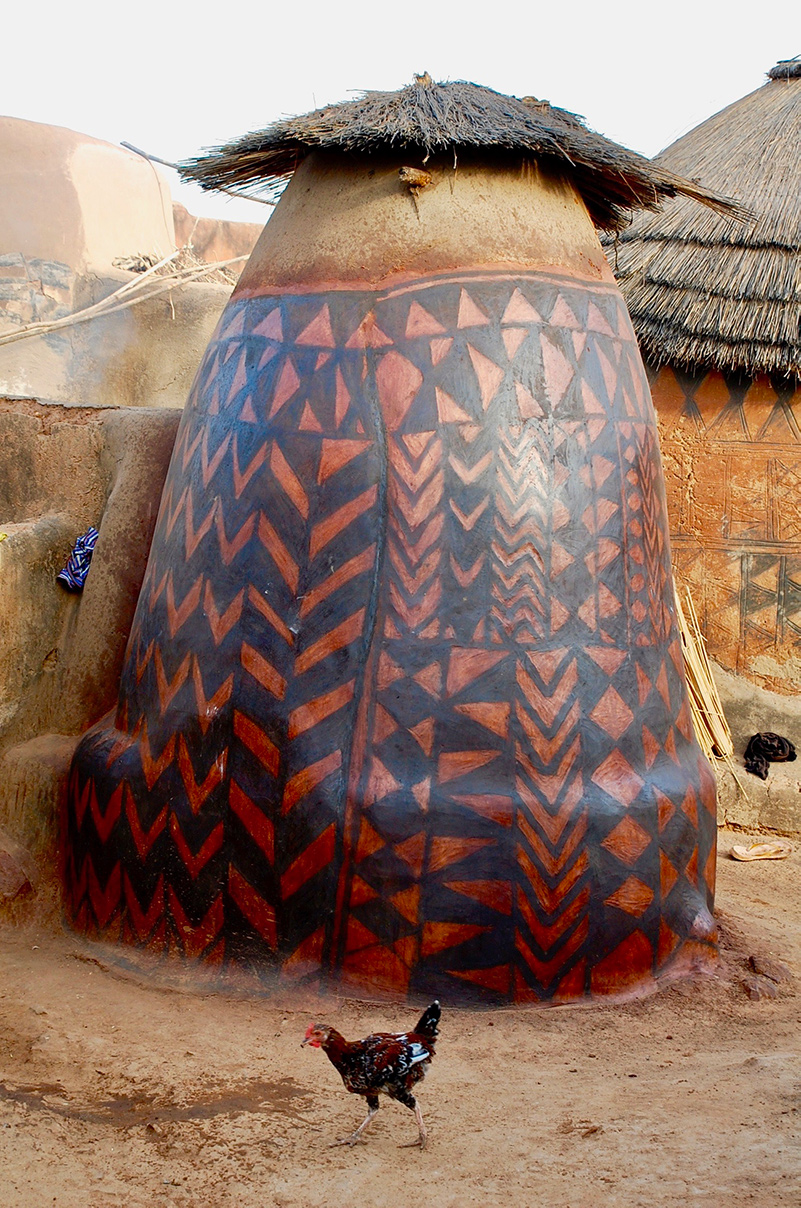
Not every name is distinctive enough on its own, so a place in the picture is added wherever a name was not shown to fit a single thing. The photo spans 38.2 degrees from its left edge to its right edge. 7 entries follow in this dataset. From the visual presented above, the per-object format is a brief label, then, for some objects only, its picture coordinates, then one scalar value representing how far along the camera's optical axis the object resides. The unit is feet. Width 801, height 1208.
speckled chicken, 9.51
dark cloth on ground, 22.89
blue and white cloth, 15.25
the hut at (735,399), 22.70
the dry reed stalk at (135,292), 24.06
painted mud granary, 12.39
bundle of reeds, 22.74
